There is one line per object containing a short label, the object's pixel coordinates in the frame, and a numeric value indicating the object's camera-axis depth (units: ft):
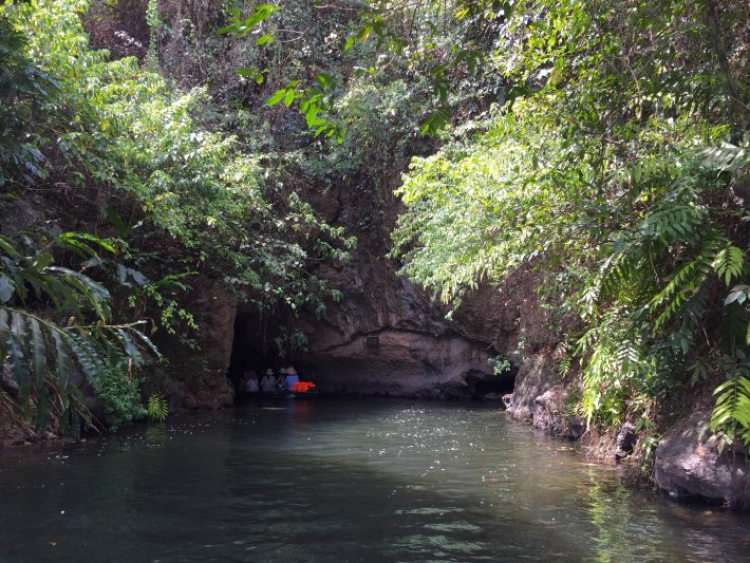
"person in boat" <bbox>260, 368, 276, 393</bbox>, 64.28
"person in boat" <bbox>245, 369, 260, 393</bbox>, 64.80
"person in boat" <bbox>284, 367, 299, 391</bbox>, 62.85
